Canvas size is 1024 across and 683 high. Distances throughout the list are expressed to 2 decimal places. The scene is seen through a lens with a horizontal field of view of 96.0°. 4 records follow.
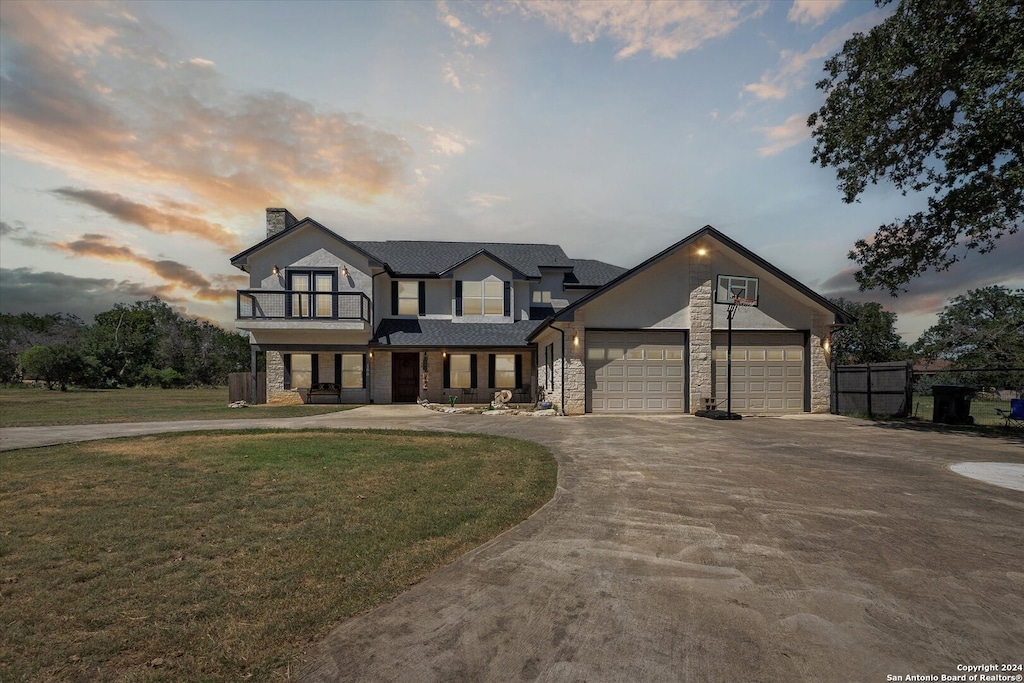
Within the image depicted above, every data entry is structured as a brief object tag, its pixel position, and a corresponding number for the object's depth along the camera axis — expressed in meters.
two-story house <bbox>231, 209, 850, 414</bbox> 17.64
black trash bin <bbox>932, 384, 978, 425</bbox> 14.93
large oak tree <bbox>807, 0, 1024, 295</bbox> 11.60
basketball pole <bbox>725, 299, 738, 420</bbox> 16.95
